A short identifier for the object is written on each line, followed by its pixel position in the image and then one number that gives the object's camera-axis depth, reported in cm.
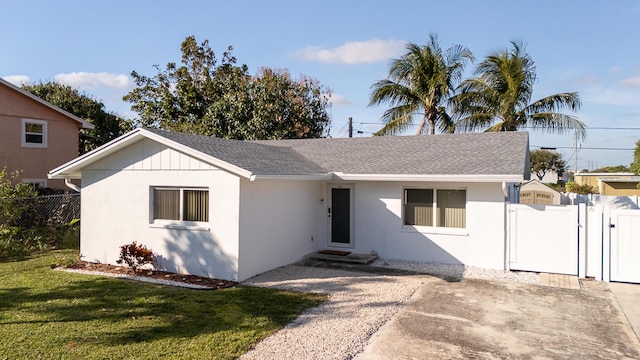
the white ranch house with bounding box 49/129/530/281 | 930
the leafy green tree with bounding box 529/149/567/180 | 6469
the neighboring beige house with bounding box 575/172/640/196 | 3453
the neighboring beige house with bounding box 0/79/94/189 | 1809
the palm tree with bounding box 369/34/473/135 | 2270
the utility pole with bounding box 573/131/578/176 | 5220
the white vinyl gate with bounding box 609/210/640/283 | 891
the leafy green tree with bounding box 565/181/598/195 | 3443
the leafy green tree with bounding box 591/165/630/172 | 5812
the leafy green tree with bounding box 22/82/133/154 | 2997
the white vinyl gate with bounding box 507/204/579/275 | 957
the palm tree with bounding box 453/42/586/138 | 2036
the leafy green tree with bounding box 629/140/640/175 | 2219
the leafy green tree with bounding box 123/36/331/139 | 2472
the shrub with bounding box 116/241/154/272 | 968
